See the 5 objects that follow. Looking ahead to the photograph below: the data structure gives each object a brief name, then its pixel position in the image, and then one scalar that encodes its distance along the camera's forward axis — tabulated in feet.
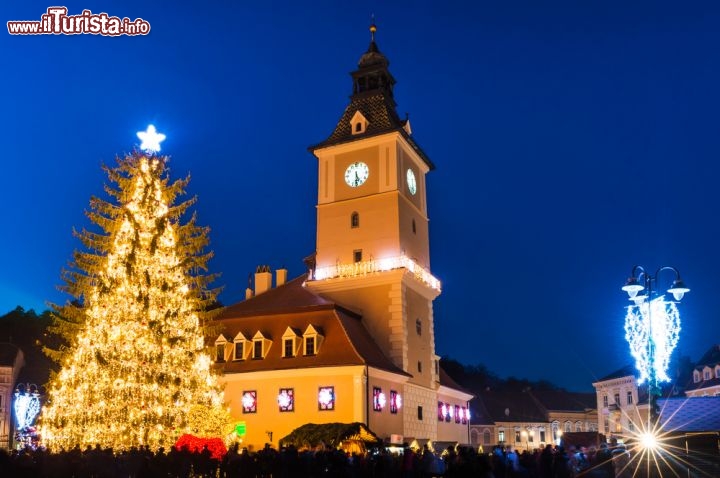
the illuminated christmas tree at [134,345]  79.66
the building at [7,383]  174.81
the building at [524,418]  263.49
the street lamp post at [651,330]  75.46
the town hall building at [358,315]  120.57
